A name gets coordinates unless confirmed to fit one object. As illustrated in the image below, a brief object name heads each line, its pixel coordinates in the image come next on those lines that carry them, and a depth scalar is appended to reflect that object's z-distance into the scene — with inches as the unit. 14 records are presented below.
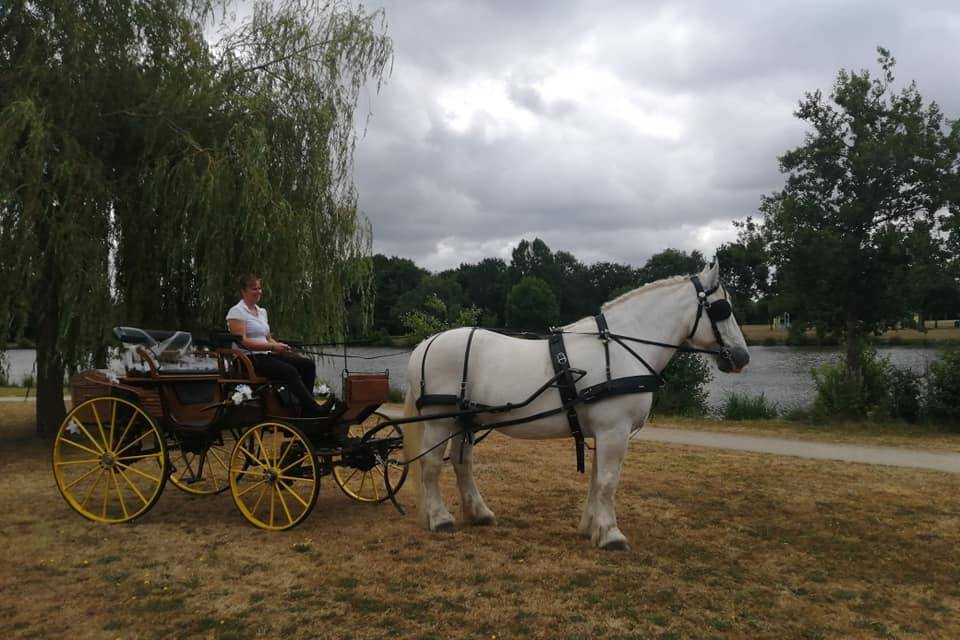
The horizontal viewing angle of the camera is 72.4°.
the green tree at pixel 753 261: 598.5
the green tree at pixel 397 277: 2104.6
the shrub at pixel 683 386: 569.6
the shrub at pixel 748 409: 543.5
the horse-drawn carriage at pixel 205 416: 206.5
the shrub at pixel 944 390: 462.3
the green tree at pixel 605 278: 2610.7
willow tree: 297.4
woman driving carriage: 208.1
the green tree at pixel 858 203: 520.4
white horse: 187.9
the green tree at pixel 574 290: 2486.5
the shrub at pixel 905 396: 482.0
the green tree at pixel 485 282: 2608.3
